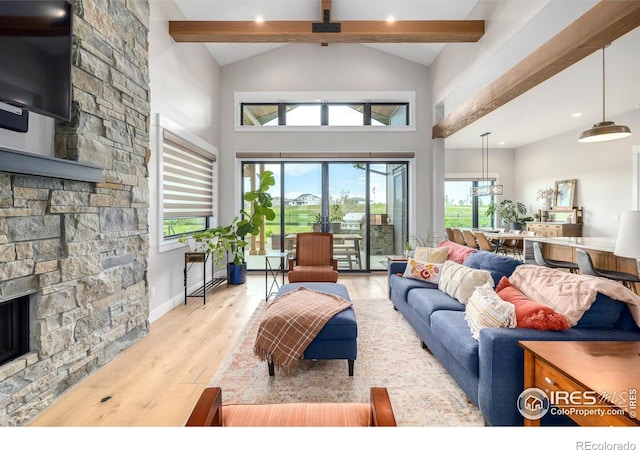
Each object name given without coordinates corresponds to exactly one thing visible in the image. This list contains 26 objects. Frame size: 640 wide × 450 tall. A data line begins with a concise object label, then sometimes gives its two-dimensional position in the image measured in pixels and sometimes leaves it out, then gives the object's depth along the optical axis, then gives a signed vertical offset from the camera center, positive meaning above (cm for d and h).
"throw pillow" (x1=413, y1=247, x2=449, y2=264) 358 -38
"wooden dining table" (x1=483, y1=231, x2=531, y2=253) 620 -30
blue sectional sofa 164 -74
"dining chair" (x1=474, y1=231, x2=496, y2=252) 617 -40
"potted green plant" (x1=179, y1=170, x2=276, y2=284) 472 -12
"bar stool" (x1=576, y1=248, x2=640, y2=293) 328 -55
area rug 192 -116
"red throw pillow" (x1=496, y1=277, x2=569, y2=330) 173 -54
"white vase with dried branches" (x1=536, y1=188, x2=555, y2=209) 777 +65
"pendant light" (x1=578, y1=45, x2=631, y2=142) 340 +100
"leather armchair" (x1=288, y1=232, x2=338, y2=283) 456 -46
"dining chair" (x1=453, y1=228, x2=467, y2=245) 659 -30
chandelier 711 +121
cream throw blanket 175 -42
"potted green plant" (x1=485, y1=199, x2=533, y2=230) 851 +30
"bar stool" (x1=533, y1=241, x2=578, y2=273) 401 -54
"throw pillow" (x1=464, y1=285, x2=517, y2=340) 183 -55
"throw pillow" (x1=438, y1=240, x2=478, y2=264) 338 -34
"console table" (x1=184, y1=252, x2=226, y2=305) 406 -53
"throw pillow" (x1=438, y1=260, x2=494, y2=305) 268 -53
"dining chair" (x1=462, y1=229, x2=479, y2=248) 647 -35
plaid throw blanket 223 -81
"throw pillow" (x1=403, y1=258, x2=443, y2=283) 335 -54
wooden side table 113 -63
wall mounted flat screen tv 177 +101
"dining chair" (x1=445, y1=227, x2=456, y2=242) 684 -29
